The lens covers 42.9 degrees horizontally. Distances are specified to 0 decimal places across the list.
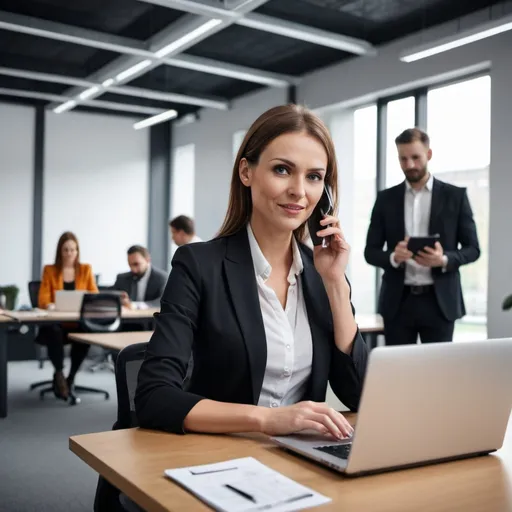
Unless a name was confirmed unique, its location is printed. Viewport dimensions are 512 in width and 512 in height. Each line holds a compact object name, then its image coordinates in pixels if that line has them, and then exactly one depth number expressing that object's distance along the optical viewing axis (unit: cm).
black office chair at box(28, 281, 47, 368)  716
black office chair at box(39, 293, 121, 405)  558
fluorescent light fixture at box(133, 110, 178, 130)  853
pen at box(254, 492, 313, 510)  94
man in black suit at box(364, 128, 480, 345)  363
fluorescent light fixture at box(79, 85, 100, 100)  865
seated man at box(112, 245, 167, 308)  653
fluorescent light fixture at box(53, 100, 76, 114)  934
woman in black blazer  156
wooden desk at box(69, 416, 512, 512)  99
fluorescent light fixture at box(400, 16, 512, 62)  523
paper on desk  95
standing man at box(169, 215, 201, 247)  636
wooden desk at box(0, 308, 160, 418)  518
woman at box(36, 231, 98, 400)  595
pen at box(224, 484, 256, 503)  97
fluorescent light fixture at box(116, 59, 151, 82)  737
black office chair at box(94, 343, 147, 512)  163
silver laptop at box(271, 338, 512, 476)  108
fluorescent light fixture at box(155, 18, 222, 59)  612
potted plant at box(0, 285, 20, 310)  645
